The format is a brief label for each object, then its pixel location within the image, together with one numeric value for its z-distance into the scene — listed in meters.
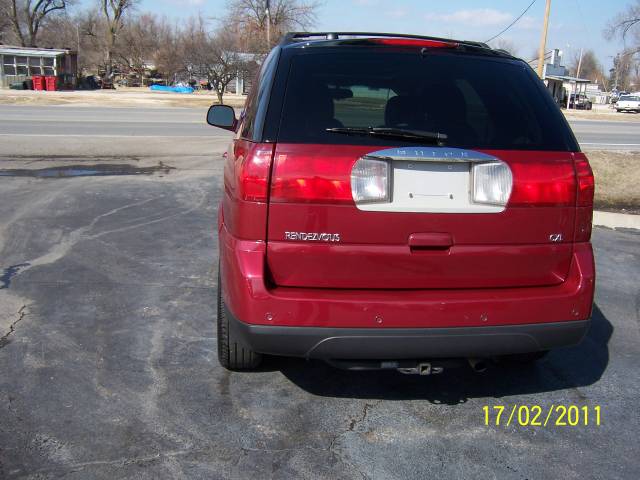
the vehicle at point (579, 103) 59.78
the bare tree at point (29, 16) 72.79
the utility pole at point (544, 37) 29.69
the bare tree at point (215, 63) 34.22
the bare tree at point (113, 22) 67.81
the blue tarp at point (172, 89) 55.14
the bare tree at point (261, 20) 46.81
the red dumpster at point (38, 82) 46.53
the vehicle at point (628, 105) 54.91
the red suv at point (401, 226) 2.69
